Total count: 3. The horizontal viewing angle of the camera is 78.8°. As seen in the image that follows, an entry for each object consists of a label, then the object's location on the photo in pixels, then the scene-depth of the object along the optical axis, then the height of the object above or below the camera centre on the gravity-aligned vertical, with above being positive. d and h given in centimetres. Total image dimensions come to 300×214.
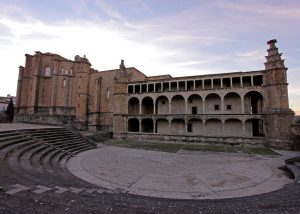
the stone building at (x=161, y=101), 2595 +455
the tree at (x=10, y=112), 5062 +318
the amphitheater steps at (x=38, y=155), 747 -201
